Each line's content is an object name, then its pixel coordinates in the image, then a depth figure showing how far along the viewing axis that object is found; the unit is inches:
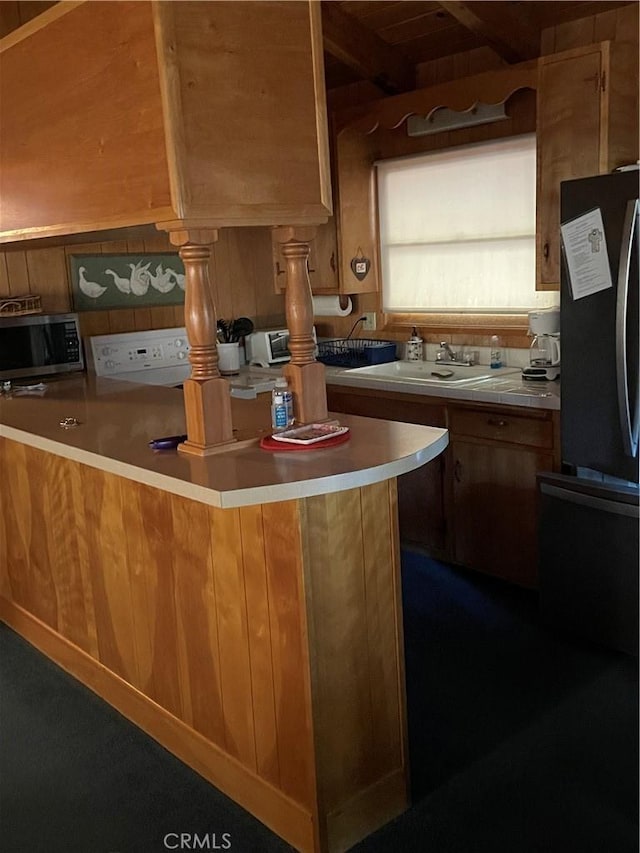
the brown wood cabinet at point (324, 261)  179.8
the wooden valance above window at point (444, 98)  139.1
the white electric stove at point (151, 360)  166.9
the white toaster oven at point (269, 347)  182.2
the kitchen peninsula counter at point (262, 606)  79.0
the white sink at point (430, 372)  151.9
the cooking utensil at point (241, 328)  184.8
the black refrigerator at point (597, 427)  109.6
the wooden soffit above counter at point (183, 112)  76.9
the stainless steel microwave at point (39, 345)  149.0
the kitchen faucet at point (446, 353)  168.6
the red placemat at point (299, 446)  85.2
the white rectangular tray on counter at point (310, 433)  86.4
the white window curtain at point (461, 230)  157.1
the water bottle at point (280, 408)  92.6
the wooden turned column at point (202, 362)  81.7
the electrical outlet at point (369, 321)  184.7
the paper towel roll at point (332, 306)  187.2
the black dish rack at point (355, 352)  174.7
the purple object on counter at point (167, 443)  90.2
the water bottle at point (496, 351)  161.5
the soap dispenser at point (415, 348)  173.6
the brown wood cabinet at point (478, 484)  135.0
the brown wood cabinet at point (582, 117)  126.6
